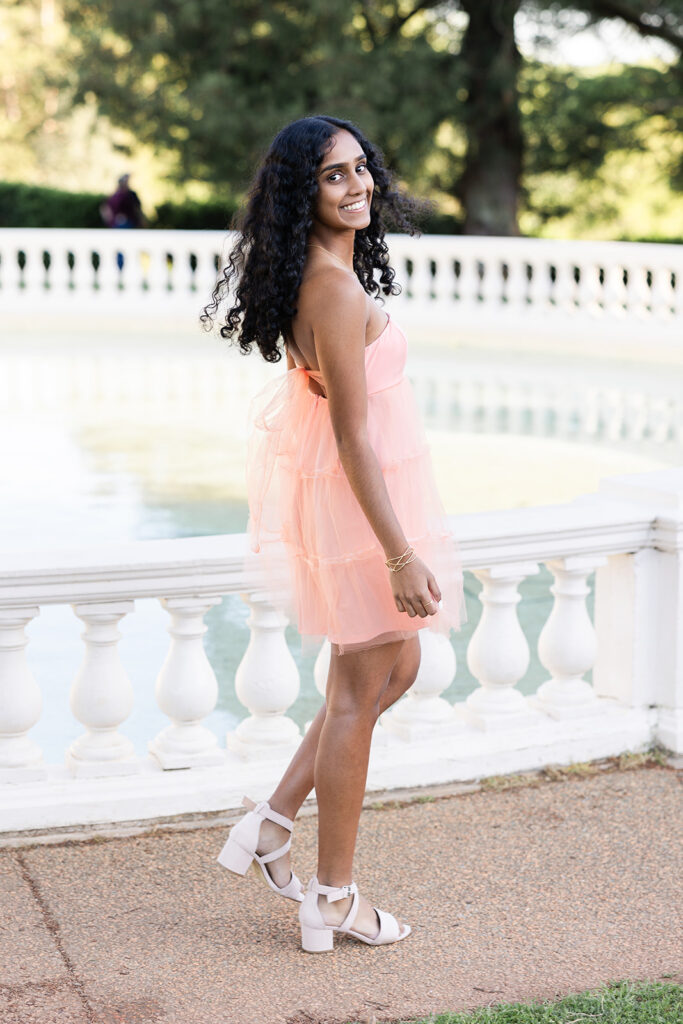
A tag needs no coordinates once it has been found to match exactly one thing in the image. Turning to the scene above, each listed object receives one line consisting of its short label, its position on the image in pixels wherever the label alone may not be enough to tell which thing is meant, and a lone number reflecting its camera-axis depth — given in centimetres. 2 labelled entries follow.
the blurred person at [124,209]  1933
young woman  273
